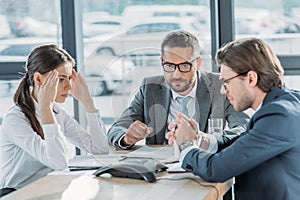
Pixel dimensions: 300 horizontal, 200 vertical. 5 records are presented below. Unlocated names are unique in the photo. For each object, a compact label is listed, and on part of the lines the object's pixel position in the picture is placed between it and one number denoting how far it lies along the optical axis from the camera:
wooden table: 2.40
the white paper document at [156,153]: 3.03
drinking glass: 3.08
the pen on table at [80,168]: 2.95
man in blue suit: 2.44
